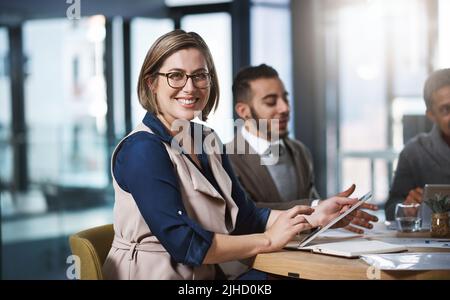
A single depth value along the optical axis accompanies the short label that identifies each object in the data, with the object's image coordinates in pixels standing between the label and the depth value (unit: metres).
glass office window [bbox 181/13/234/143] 5.23
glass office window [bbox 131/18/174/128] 5.29
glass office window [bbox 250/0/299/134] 5.21
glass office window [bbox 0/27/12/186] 4.66
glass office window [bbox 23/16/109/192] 4.83
